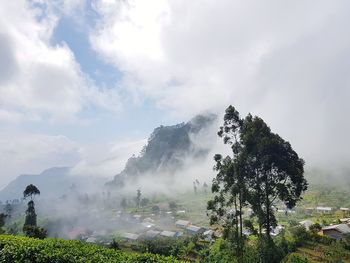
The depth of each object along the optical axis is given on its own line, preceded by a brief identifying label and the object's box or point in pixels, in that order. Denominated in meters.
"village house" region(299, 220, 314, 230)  93.38
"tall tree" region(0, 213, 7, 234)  79.22
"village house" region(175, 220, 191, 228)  136.25
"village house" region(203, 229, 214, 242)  94.18
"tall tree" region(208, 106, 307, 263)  34.62
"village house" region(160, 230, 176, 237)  118.46
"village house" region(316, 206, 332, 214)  126.69
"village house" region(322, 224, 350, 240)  60.89
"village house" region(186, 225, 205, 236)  122.31
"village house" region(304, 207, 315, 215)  131.65
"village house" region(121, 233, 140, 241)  117.94
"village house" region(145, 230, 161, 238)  118.34
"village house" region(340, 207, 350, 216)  110.31
